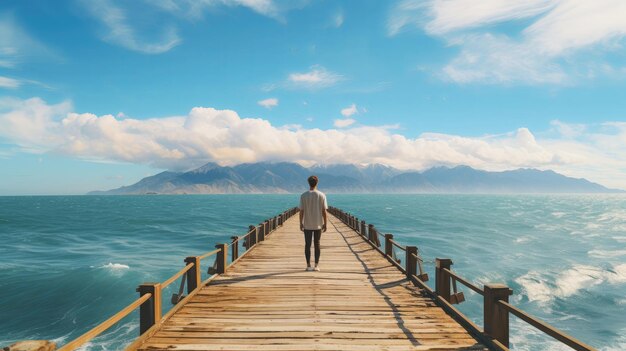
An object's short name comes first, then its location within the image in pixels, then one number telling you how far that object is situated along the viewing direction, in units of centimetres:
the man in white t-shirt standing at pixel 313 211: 898
